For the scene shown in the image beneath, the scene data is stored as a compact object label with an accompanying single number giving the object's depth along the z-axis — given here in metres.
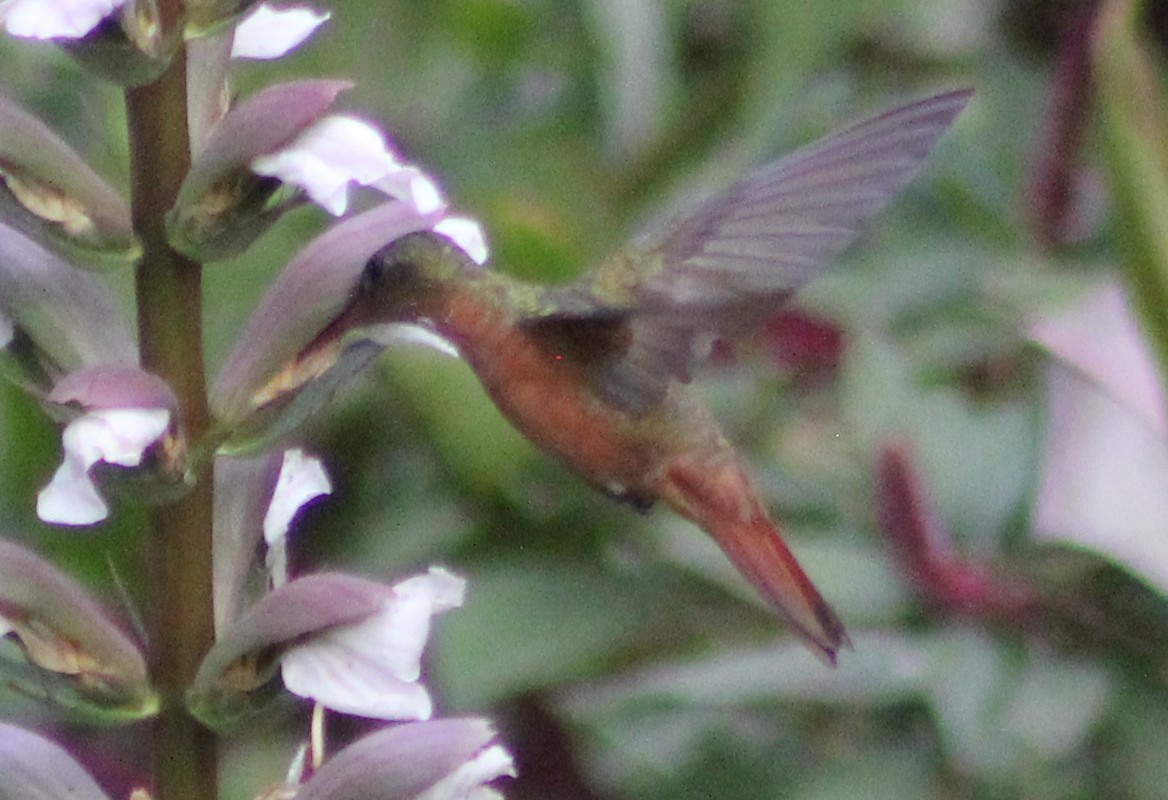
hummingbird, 2.96
